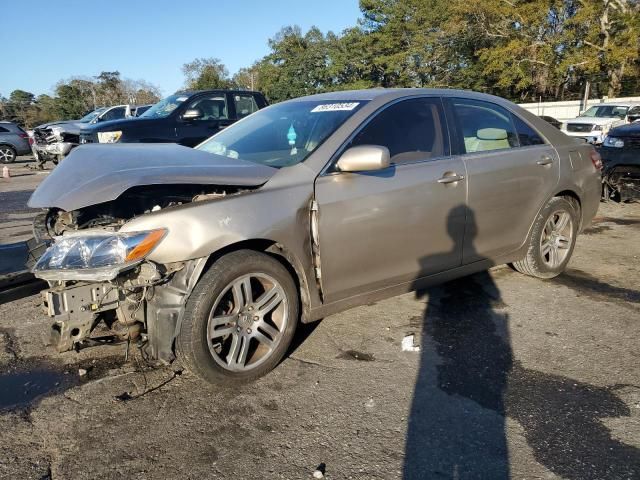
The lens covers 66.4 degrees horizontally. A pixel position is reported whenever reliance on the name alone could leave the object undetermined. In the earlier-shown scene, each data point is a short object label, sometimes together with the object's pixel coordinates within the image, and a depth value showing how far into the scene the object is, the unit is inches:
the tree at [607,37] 1087.6
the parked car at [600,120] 701.3
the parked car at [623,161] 301.4
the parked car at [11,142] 748.0
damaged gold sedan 104.7
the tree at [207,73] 2443.2
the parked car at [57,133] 588.1
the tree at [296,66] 2185.0
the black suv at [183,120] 370.6
